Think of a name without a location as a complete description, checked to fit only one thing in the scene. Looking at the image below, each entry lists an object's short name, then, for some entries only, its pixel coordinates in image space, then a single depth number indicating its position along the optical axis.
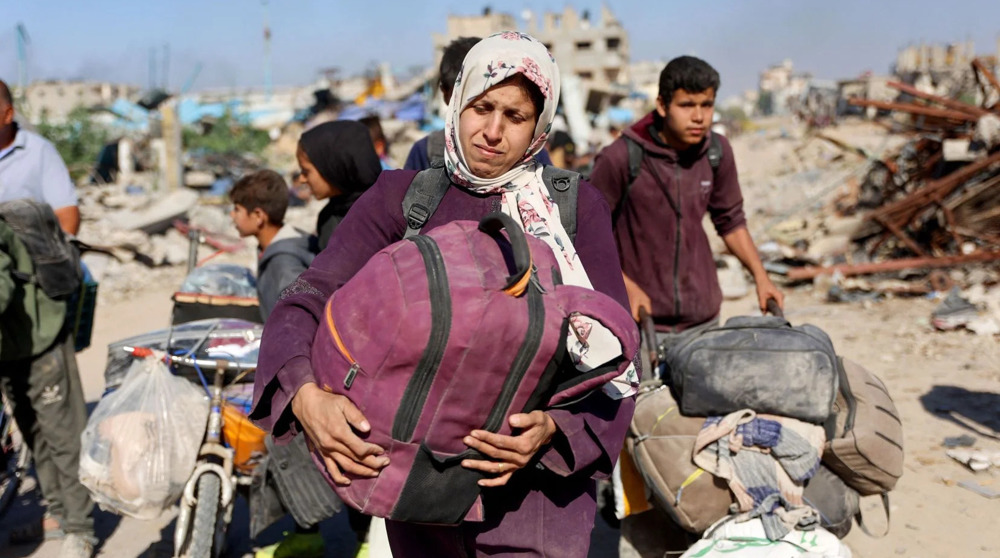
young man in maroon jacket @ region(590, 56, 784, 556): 3.67
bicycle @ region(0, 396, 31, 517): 4.30
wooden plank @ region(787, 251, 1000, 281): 8.84
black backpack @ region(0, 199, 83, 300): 3.74
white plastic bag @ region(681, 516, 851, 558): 2.71
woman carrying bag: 1.68
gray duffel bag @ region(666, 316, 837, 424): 2.82
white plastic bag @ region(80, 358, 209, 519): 3.24
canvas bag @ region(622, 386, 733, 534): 2.92
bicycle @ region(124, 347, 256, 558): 3.32
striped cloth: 2.80
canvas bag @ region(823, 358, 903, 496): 2.89
